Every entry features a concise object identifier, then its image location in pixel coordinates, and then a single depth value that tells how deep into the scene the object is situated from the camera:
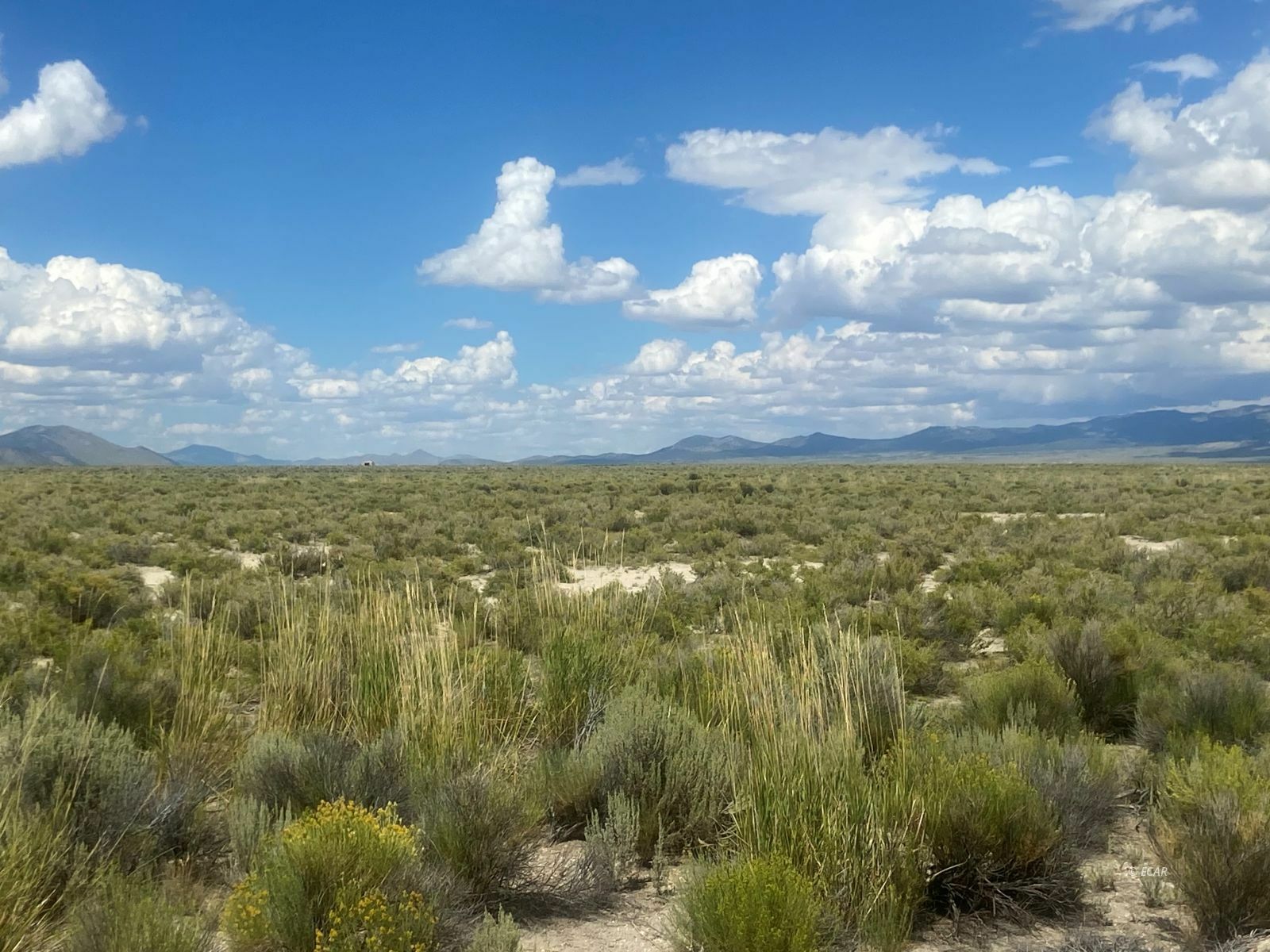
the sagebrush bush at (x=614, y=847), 5.17
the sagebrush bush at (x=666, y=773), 5.71
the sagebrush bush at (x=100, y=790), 4.83
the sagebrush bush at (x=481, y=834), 4.86
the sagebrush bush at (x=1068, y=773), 5.61
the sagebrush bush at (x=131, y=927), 3.63
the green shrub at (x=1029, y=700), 7.64
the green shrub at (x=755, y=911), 3.98
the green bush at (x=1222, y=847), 4.59
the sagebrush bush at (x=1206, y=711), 7.12
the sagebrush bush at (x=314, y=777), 5.43
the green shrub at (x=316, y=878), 3.95
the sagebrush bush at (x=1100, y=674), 8.50
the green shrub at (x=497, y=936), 3.89
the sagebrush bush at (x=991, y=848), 5.05
